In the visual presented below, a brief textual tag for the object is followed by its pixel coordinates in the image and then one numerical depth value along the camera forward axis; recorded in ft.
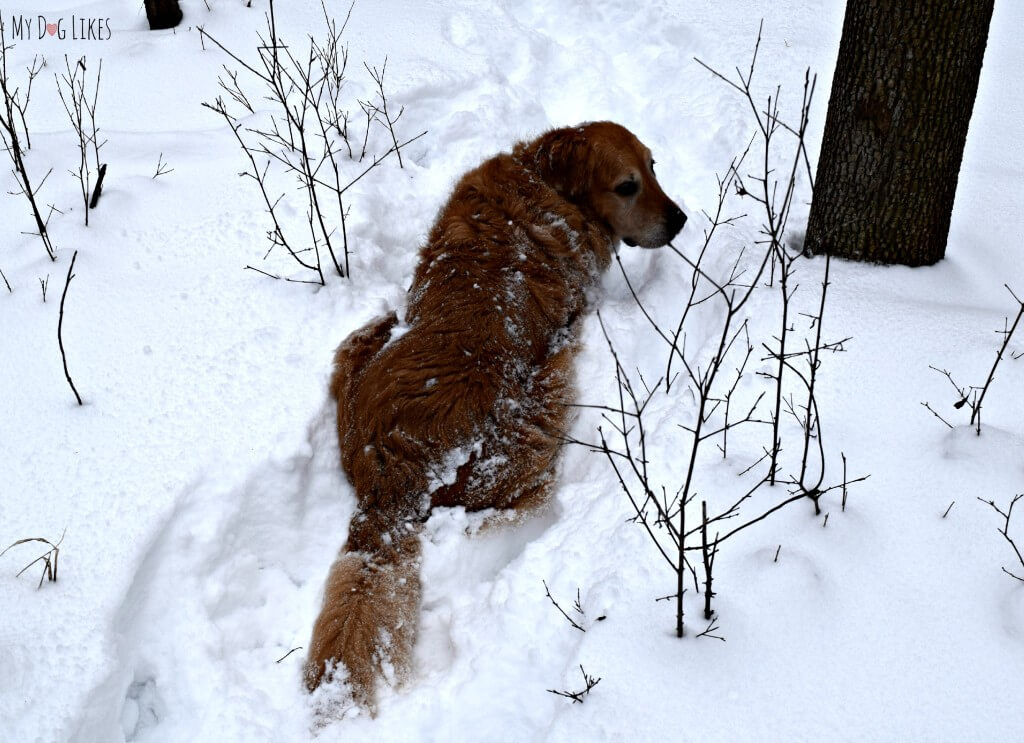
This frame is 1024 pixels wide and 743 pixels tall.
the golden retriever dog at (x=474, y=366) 9.25
